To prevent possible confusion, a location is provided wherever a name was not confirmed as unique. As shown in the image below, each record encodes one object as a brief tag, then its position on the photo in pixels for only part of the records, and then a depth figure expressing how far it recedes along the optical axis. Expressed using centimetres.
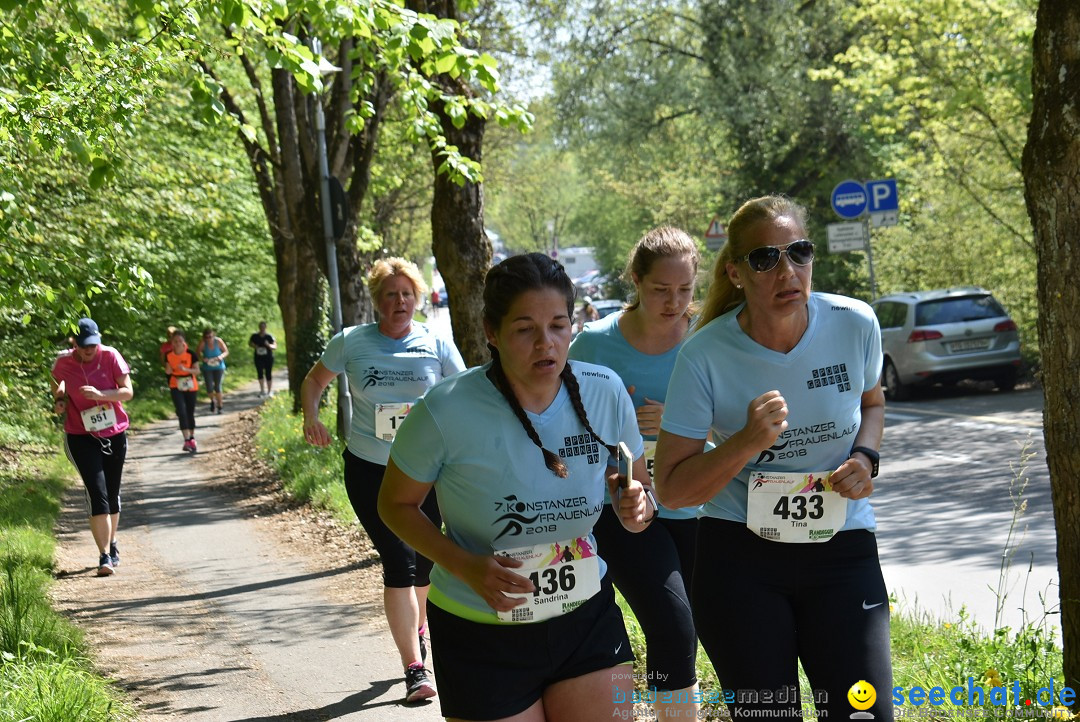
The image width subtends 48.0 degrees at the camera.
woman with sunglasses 327
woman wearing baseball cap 955
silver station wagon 1900
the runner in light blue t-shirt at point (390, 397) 596
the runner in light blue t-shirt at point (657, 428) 432
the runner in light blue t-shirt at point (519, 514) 320
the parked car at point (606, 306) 4221
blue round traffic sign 2044
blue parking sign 2048
